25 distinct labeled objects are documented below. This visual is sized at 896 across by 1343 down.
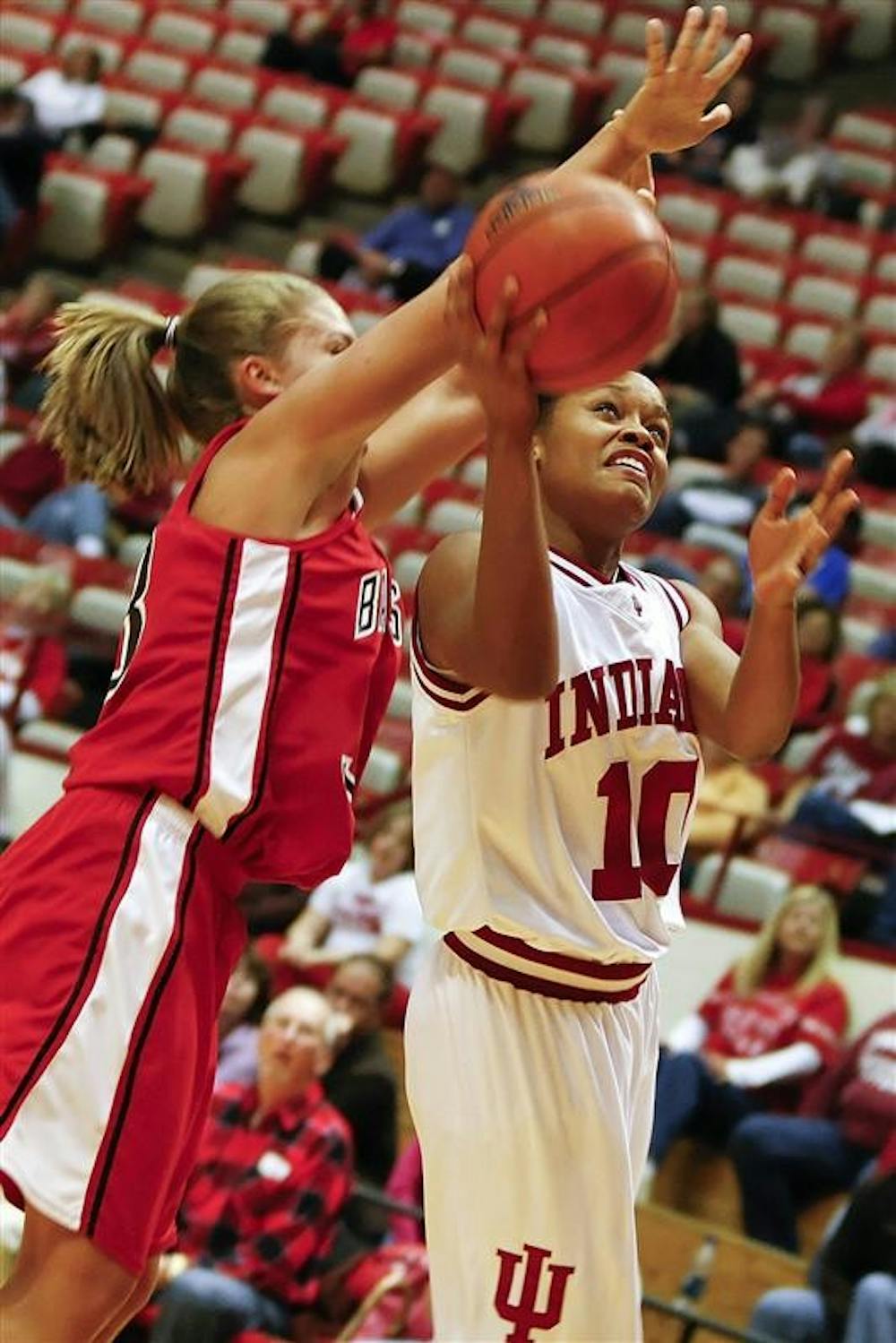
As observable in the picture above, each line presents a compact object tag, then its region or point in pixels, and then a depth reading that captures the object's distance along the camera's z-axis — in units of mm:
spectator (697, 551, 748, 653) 16594
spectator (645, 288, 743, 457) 21844
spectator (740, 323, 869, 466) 21844
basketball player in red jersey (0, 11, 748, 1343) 6191
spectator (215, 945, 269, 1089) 12437
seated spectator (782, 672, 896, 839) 14141
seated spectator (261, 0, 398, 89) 29047
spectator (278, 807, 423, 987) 13773
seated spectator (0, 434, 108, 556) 19109
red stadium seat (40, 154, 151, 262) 26281
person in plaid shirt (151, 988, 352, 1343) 11195
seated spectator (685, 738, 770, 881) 14352
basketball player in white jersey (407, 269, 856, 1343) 6664
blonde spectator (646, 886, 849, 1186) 12586
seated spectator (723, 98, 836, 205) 26703
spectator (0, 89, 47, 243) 25297
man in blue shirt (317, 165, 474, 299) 24422
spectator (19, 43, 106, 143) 26828
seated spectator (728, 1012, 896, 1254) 12062
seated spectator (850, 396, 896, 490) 21000
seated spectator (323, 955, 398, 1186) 12383
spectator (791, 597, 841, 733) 16187
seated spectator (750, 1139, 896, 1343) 10719
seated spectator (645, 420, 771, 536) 19266
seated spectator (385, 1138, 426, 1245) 11945
